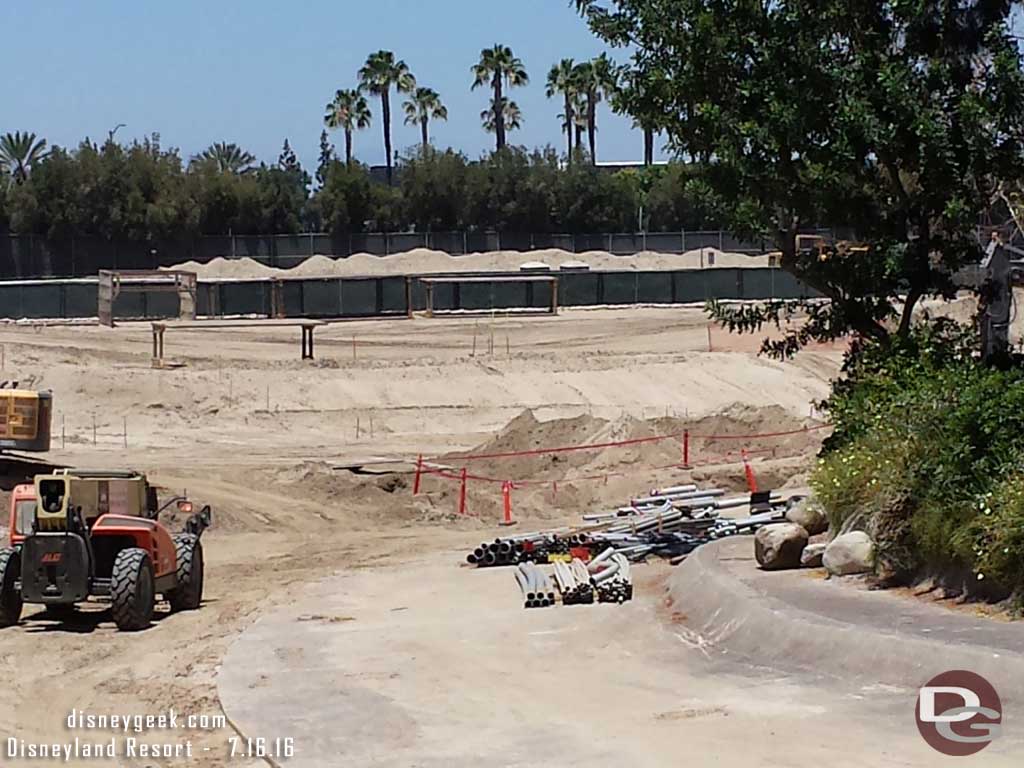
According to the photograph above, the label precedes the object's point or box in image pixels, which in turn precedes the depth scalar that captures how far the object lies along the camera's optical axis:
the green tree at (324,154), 112.24
